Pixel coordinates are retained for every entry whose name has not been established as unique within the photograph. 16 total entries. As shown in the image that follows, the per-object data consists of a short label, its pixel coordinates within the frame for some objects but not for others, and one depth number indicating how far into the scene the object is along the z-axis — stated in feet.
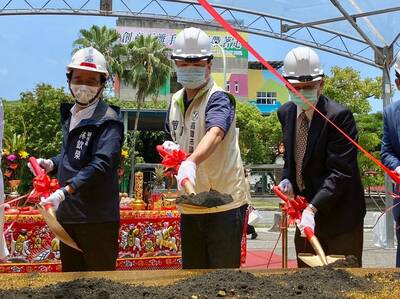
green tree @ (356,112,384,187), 51.98
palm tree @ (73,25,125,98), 83.46
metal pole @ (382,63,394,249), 24.27
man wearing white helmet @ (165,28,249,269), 7.04
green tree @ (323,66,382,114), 64.64
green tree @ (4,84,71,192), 70.28
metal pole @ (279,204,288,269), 9.27
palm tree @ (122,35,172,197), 82.53
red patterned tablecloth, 15.56
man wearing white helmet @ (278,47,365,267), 7.36
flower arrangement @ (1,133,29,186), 17.09
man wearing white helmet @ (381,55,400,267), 7.47
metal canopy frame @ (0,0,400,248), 23.29
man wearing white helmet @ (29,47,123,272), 7.24
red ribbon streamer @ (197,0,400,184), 6.48
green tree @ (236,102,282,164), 92.27
